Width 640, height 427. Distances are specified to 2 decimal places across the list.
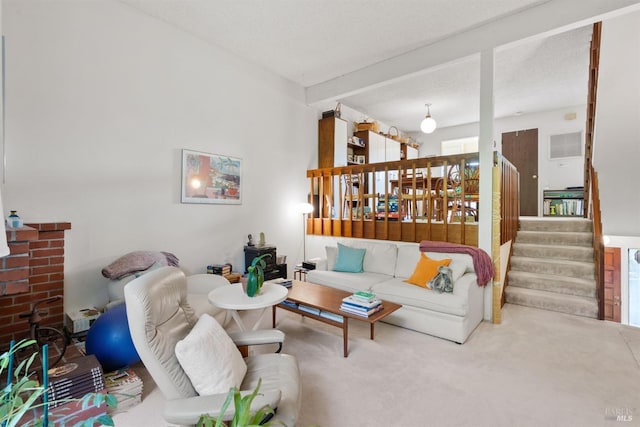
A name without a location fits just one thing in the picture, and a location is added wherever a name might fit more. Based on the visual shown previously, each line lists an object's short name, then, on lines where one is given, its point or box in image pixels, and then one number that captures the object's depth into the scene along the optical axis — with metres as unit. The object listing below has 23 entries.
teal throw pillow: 4.12
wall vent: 6.64
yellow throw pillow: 3.40
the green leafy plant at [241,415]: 0.85
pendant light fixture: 6.07
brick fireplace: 2.58
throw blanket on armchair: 3.03
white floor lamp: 5.56
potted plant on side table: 2.56
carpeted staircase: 3.78
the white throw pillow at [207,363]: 1.50
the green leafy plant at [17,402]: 0.74
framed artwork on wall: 3.91
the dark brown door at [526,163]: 7.11
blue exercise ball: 2.20
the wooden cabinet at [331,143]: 5.66
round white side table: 2.40
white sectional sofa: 3.00
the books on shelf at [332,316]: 2.78
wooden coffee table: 2.69
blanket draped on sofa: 3.38
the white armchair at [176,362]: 1.35
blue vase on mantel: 2.43
